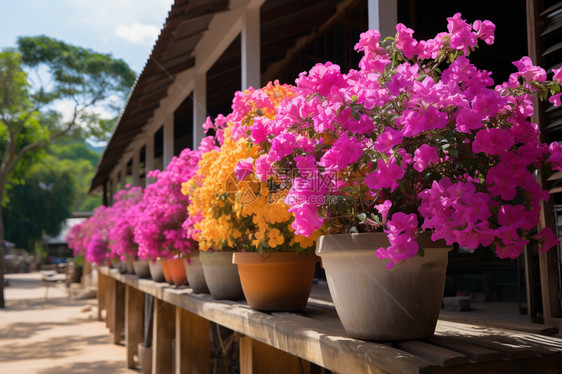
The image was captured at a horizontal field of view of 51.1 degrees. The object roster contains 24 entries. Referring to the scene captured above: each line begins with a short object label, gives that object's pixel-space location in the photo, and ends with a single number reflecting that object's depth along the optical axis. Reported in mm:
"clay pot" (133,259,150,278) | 5706
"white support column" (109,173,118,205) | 16156
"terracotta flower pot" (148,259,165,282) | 4730
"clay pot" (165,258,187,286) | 4051
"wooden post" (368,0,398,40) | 2463
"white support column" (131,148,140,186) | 10873
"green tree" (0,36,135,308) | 17344
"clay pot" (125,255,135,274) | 6520
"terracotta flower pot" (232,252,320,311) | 2252
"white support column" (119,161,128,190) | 13300
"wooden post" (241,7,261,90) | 4250
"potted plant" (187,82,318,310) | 2127
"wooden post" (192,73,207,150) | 5652
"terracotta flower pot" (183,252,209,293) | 3416
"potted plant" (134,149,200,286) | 3857
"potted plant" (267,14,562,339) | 1346
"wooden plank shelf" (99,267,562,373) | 1249
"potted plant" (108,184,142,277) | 5543
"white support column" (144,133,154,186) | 9316
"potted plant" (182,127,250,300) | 2420
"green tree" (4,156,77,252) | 36562
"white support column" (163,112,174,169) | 7189
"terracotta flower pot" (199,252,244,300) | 2838
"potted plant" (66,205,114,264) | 9180
